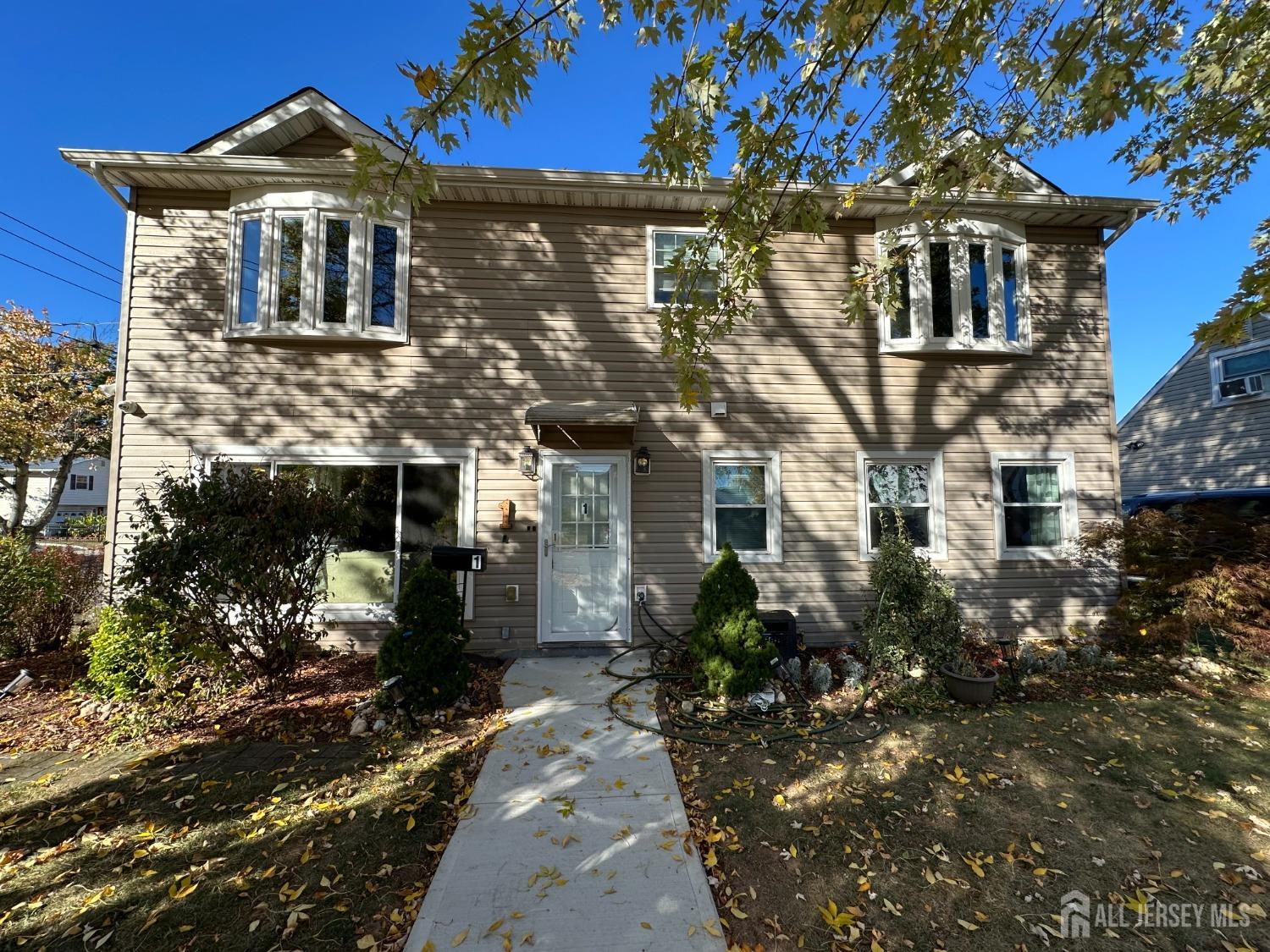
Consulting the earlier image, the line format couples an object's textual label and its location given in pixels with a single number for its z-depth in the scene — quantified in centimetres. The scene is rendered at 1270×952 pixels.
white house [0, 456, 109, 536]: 2591
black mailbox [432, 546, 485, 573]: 510
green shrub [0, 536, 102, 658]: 530
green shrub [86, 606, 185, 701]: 434
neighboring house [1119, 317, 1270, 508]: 1127
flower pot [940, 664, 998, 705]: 468
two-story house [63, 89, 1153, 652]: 594
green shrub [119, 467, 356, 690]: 424
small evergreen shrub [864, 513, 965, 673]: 509
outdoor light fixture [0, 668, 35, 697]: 394
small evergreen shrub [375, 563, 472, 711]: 430
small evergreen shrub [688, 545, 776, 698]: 461
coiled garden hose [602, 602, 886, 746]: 406
